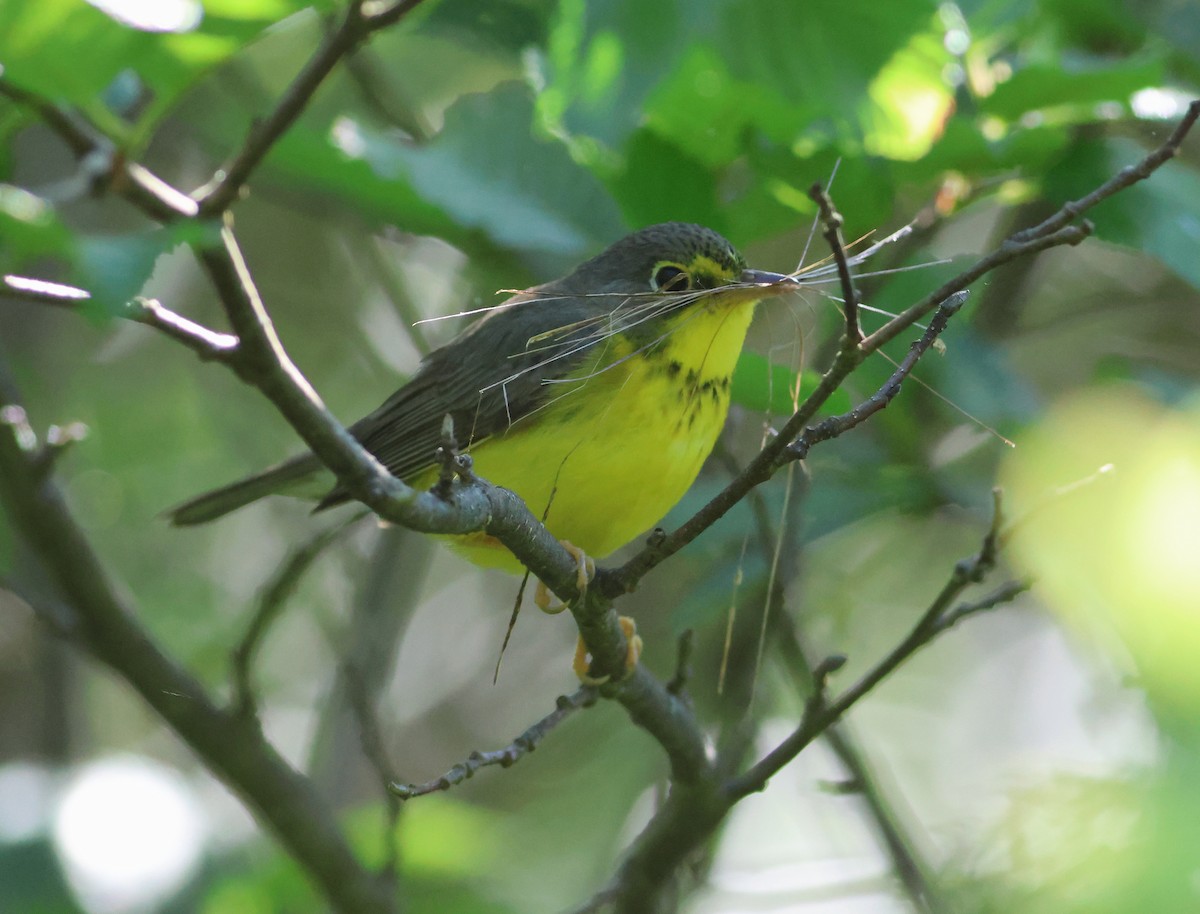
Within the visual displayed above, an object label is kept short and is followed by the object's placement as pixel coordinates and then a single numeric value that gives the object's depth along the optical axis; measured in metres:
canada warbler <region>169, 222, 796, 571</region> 8.64
